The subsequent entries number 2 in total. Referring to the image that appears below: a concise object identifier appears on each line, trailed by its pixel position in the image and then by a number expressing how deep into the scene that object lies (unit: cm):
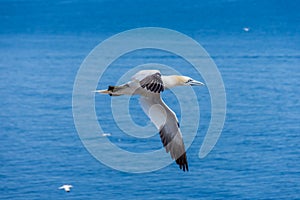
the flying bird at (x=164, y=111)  1802
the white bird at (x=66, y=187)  4655
